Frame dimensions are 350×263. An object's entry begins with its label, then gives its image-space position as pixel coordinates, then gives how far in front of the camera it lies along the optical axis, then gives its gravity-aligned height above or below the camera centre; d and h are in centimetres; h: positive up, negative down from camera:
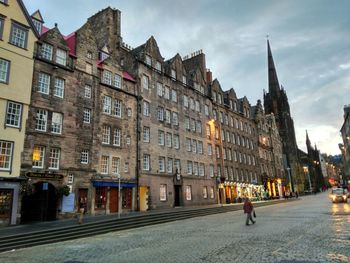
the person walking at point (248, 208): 1955 -46
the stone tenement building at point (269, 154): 6280 +994
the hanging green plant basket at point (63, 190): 2327 +132
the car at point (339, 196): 3922 +17
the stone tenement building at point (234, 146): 4809 +944
